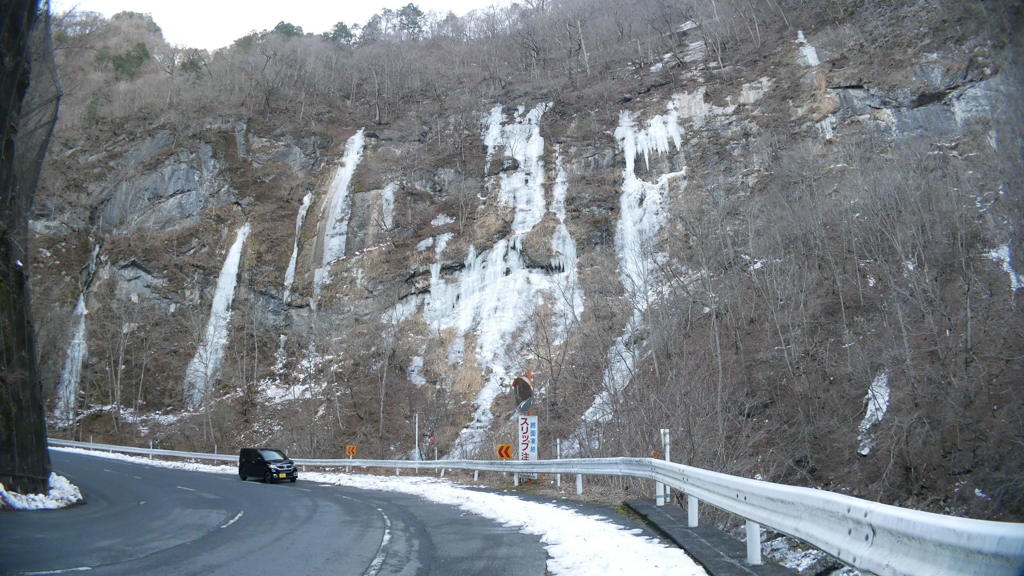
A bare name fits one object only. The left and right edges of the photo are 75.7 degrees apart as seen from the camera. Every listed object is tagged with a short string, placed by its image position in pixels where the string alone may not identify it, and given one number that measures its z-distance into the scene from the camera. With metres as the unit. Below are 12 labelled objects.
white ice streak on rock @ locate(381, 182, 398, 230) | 48.22
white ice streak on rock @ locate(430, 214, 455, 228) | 47.38
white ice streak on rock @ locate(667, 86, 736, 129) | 47.22
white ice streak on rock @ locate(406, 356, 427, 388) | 37.98
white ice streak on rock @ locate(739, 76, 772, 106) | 46.50
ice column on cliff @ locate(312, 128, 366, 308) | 46.94
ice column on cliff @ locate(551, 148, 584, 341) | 38.53
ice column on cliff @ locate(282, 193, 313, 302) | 46.94
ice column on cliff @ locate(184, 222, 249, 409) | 42.59
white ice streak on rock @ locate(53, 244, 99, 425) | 42.25
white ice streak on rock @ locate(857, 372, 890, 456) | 22.06
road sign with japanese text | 17.17
